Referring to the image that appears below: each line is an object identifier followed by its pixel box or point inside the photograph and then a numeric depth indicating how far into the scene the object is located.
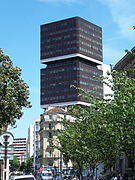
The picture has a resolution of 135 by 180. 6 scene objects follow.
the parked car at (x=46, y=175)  71.34
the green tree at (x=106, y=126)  21.45
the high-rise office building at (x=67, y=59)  157.62
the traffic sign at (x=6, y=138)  13.82
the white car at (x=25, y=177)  25.51
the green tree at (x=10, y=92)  26.00
